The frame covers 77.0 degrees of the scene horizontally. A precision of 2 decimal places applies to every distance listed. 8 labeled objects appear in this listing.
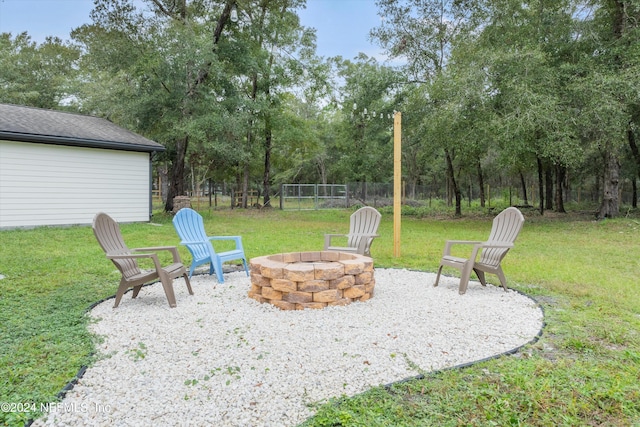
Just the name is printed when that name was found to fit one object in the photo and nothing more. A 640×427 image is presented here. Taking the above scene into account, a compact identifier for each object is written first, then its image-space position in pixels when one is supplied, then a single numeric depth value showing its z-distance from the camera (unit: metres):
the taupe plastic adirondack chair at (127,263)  3.87
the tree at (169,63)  13.35
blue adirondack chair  4.85
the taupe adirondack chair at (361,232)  5.26
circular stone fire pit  3.67
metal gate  19.81
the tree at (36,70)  19.64
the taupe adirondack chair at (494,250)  4.38
